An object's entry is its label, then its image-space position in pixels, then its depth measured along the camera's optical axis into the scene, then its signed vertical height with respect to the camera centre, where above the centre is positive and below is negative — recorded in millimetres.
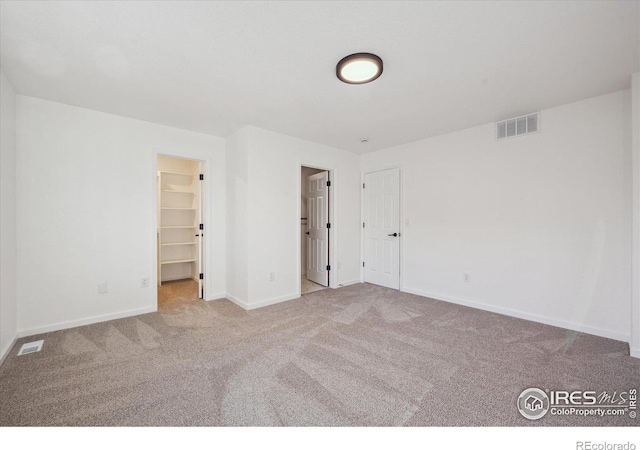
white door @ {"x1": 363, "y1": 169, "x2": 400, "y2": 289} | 4570 -67
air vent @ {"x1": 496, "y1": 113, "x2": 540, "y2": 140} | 3135 +1223
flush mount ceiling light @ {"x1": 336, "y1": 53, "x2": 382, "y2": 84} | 2043 +1290
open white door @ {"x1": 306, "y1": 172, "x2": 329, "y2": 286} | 4797 -76
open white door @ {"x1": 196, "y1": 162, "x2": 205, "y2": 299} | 3975 -63
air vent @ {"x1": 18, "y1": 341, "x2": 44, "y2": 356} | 2396 -1175
